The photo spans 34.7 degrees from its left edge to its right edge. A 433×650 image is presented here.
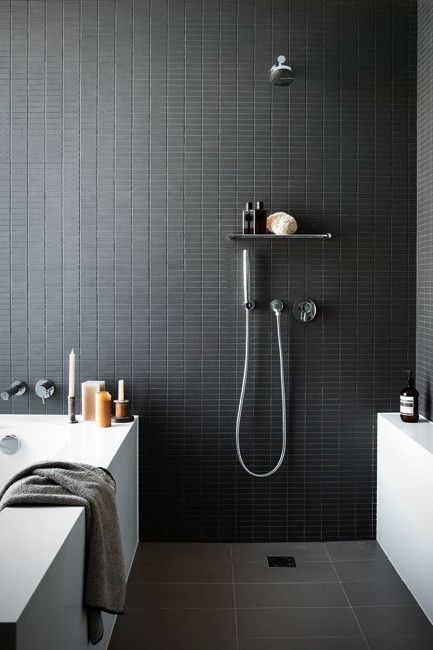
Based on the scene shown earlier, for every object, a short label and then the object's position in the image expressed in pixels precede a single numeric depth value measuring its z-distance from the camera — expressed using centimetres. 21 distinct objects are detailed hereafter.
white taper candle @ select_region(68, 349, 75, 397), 326
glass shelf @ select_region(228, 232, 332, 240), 330
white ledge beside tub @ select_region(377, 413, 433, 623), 274
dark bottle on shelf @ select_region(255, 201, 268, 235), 332
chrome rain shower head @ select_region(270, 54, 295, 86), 319
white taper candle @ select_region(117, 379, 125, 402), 330
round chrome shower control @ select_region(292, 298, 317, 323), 343
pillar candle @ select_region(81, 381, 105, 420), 325
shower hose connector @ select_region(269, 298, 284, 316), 339
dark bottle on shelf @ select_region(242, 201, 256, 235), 334
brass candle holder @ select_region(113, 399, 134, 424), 327
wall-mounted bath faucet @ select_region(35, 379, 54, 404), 338
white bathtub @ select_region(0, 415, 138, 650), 142
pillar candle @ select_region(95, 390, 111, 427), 317
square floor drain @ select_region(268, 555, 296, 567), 325
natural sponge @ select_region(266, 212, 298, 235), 328
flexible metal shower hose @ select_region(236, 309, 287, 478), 339
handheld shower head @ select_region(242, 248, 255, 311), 335
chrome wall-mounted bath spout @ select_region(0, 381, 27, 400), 331
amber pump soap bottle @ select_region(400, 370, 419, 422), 323
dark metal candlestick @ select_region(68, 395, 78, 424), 326
